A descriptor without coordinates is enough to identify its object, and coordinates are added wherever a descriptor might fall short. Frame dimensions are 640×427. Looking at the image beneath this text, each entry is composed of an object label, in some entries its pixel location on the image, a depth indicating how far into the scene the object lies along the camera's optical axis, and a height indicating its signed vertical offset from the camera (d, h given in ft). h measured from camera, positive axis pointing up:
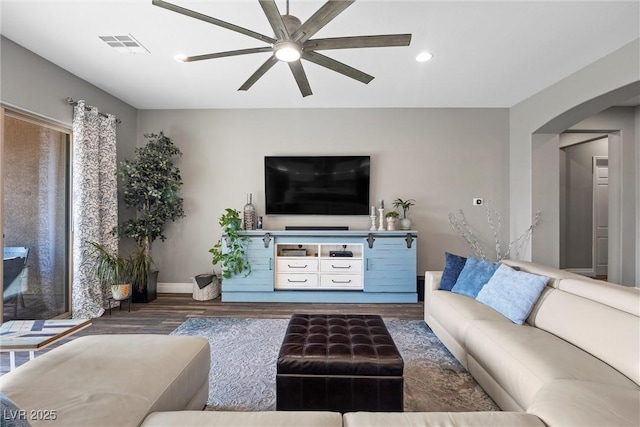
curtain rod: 10.05 +4.11
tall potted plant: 11.83 +0.77
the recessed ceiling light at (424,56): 8.66 +5.00
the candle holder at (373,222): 13.15 -0.48
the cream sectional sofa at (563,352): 3.63 -2.53
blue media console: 12.09 -2.59
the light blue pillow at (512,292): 6.57 -2.04
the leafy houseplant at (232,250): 12.05 -1.66
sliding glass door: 8.54 -0.17
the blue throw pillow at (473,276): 8.21 -1.95
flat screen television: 13.33 +1.34
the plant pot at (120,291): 10.77 -3.10
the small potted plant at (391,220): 12.73 -0.35
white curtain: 10.27 +0.51
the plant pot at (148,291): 12.02 -3.49
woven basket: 12.59 -3.65
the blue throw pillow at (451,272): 8.88 -1.93
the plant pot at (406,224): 12.78 -0.54
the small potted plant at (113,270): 10.53 -2.27
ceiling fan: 4.74 +3.42
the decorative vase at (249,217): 13.04 -0.21
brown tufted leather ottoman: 5.00 -3.09
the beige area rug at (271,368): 5.82 -3.98
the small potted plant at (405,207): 12.81 +0.24
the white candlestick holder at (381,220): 12.89 -0.36
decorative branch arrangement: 13.43 -0.91
